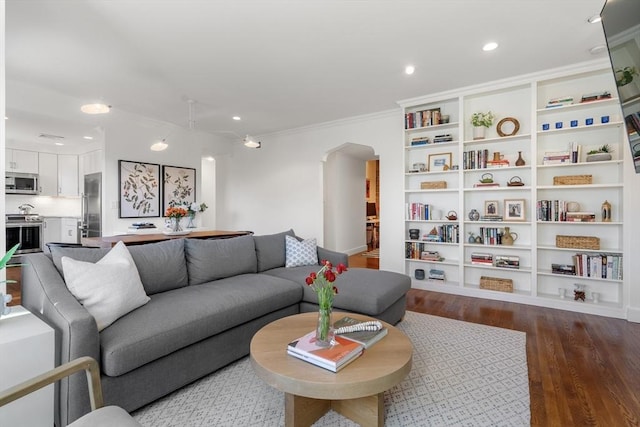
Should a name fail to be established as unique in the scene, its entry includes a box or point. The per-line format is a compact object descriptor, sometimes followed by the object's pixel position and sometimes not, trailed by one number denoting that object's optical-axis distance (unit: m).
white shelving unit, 3.45
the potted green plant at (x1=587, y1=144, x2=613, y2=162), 3.34
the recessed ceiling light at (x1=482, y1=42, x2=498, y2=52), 2.96
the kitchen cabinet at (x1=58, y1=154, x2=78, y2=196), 6.66
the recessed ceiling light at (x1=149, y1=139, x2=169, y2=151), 4.24
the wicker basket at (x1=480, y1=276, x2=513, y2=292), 3.88
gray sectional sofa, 1.58
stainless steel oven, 5.99
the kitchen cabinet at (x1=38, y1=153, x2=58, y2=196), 6.59
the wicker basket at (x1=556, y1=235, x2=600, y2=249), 3.40
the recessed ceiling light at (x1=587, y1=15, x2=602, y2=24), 2.54
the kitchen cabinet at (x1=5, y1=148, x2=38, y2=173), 6.23
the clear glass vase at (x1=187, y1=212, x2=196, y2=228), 4.65
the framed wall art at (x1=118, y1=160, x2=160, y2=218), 5.00
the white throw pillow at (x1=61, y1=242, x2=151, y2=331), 1.80
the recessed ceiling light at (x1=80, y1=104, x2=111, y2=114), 3.07
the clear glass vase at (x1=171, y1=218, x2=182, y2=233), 4.38
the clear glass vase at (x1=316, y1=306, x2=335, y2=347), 1.64
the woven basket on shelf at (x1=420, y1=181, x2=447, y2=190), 4.34
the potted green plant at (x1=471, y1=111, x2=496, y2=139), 3.97
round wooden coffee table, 1.37
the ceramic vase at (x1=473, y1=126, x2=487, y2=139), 4.14
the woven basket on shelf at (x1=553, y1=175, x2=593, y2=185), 3.45
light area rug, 1.70
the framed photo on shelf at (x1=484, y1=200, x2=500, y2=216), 4.04
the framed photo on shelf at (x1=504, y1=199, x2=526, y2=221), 3.84
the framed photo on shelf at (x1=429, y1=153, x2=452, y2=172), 4.39
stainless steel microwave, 6.14
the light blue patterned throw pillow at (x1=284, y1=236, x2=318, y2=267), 3.56
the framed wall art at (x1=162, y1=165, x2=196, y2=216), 5.57
